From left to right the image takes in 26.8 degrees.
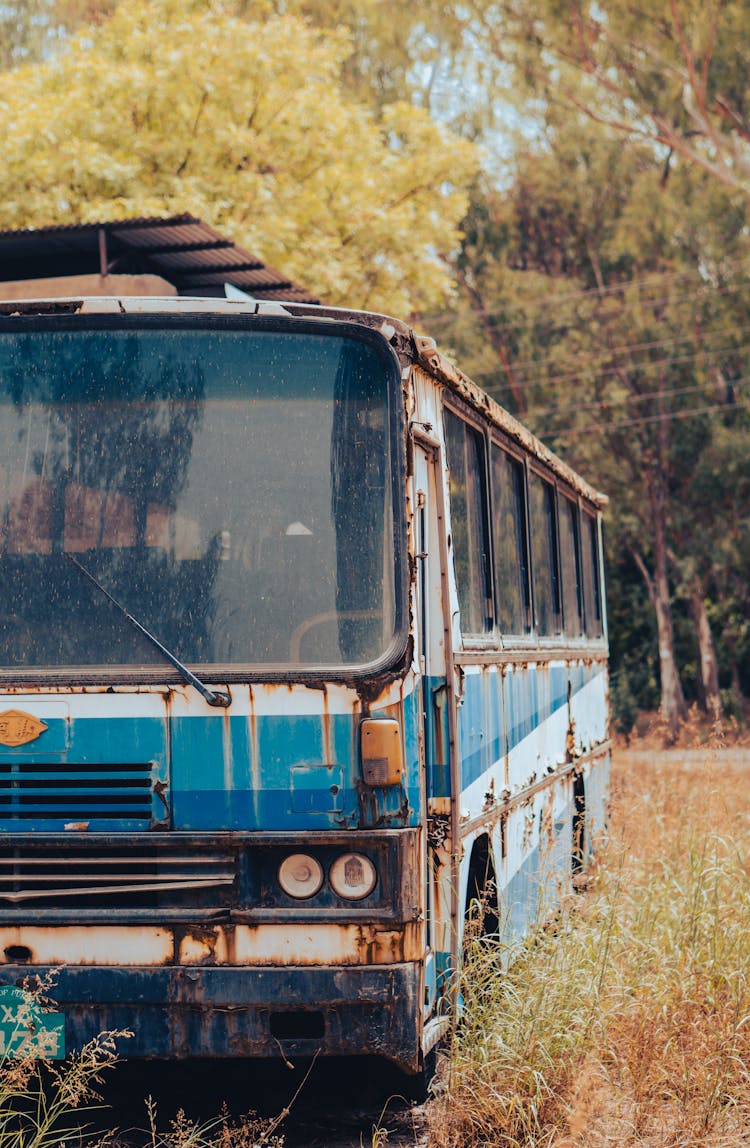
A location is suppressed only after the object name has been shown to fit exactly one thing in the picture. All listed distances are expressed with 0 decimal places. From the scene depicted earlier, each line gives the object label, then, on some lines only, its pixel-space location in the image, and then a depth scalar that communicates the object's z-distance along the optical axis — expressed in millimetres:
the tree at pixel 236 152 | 18594
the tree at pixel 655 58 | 23078
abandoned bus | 4891
